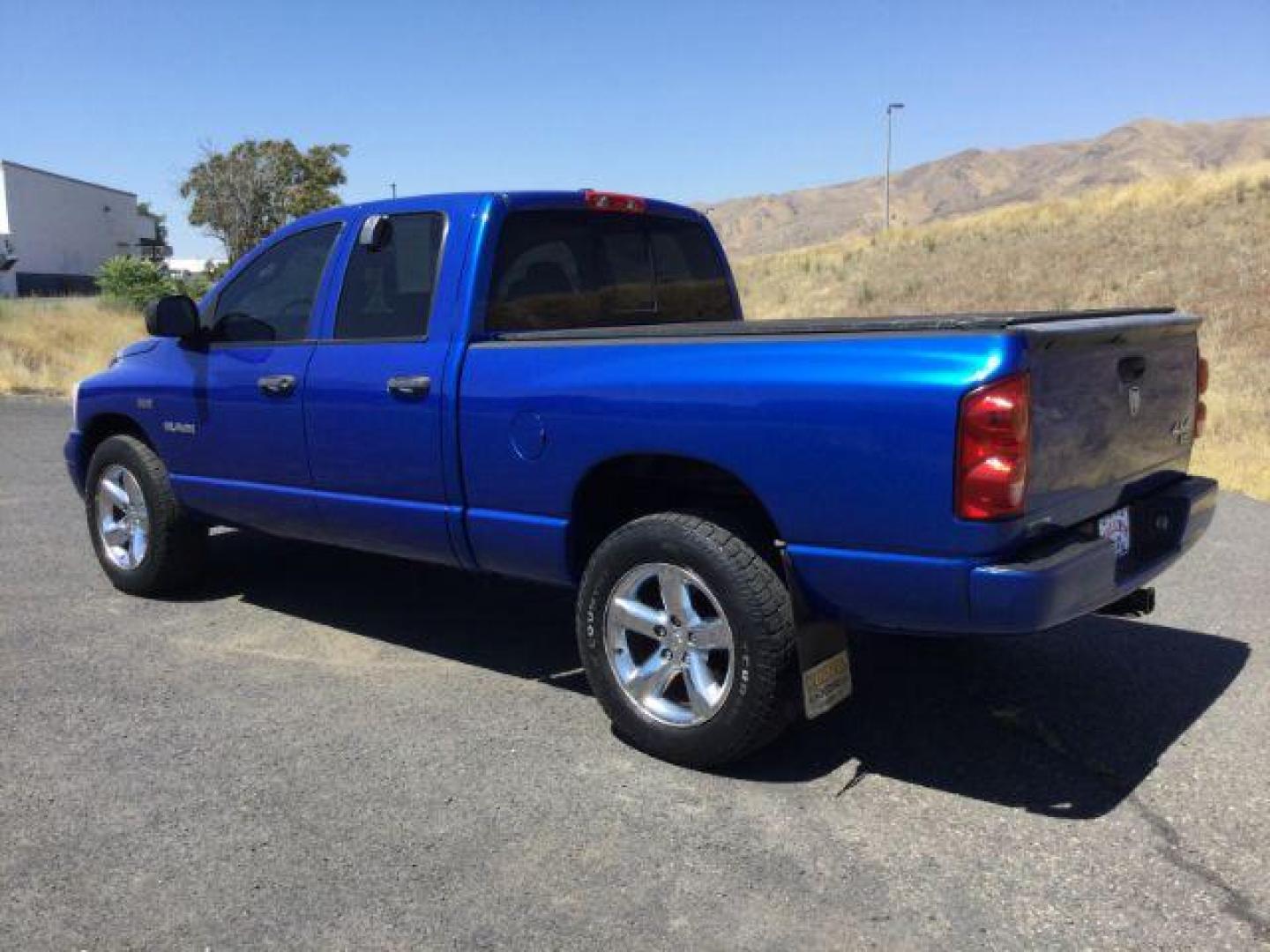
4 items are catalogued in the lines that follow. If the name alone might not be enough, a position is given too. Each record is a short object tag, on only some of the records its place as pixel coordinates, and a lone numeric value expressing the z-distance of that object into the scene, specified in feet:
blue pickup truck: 10.43
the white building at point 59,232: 207.51
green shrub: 133.59
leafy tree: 165.17
